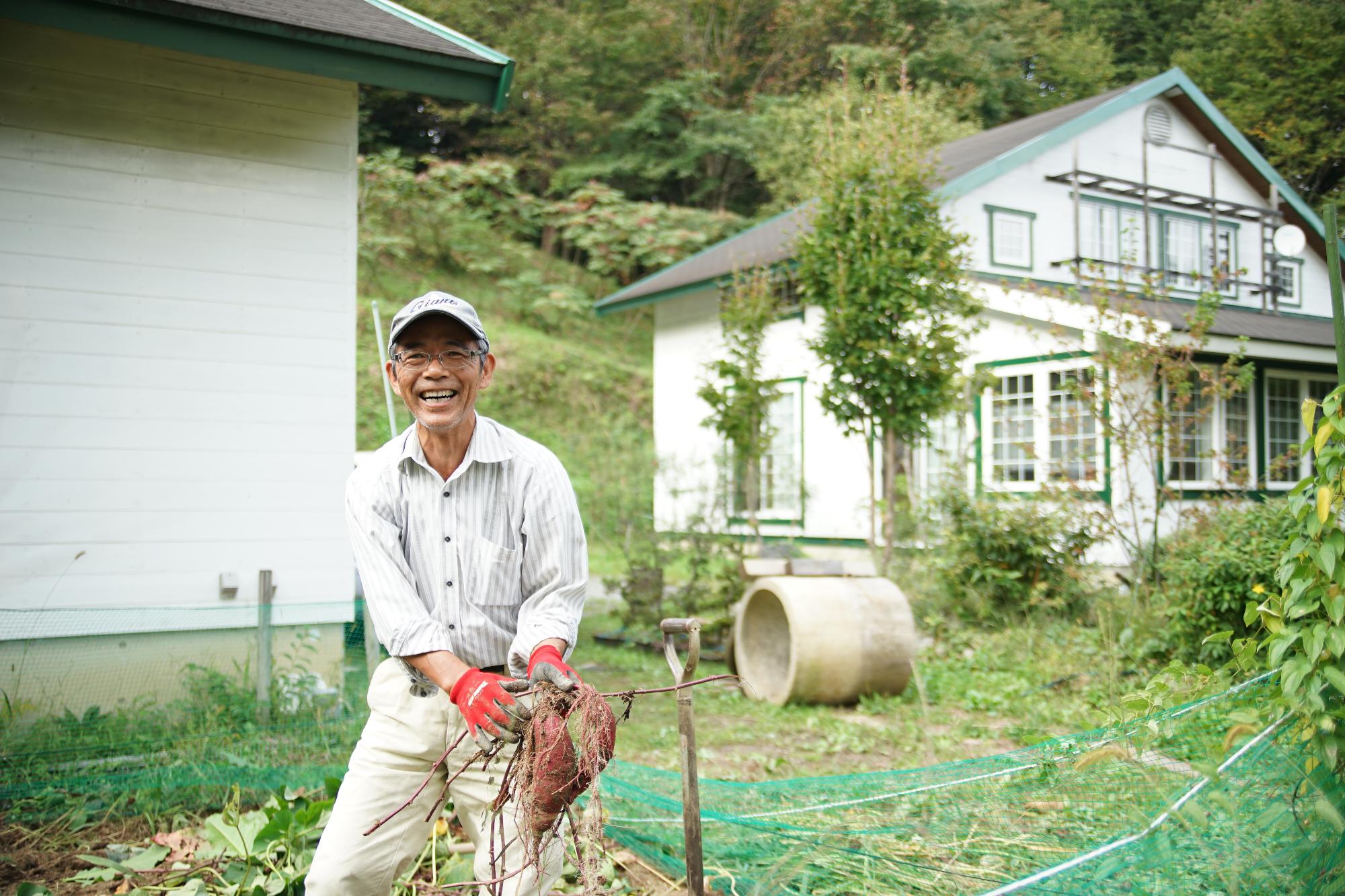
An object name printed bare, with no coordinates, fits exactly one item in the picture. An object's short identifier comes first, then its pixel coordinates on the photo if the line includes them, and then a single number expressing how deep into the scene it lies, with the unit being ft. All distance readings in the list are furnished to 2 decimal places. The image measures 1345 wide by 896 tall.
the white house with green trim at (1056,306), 37.58
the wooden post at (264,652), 17.90
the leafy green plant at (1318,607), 8.34
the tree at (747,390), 32.91
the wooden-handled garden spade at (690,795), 9.59
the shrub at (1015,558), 29.19
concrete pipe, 22.63
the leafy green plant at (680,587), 29.43
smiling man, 8.63
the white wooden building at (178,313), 17.48
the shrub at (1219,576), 20.53
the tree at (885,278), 30.04
